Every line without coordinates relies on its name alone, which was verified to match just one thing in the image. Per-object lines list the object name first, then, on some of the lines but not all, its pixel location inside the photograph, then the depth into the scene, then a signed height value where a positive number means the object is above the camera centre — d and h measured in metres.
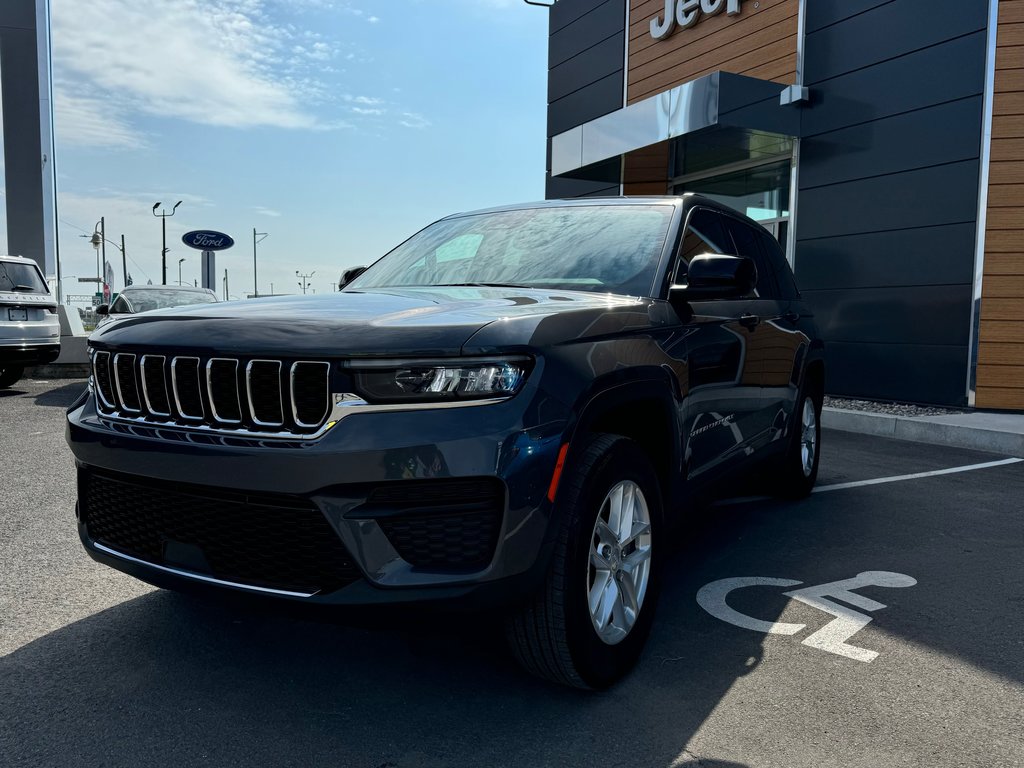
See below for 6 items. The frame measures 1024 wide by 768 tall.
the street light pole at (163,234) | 42.48 +3.51
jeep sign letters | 13.27 +4.93
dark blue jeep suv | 2.17 -0.42
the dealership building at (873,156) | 9.66 +2.16
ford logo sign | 26.91 +1.95
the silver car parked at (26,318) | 10.45 -0.26
